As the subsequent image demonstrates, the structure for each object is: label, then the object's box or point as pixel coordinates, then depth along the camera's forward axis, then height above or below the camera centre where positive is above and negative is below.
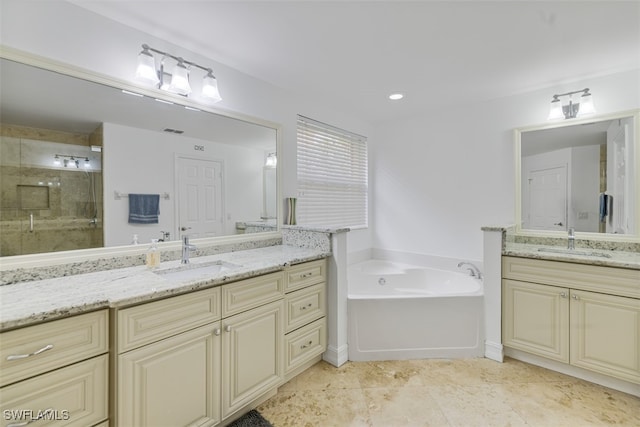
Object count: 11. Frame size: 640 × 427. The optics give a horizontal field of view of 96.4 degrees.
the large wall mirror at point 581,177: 2.27 +0.29
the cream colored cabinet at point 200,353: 1.21 -0.71
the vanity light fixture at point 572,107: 2.35 +0.88
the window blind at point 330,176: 2.93 +0.39
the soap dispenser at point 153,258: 1.68 -0.28
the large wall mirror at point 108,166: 1.39 +0.27
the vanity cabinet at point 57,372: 0.96 -0.59
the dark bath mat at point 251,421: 1.63 -1.22
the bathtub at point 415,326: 2.30 -0.94
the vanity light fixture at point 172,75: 1.66 +0.84
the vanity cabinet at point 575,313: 1.84 -0.73
